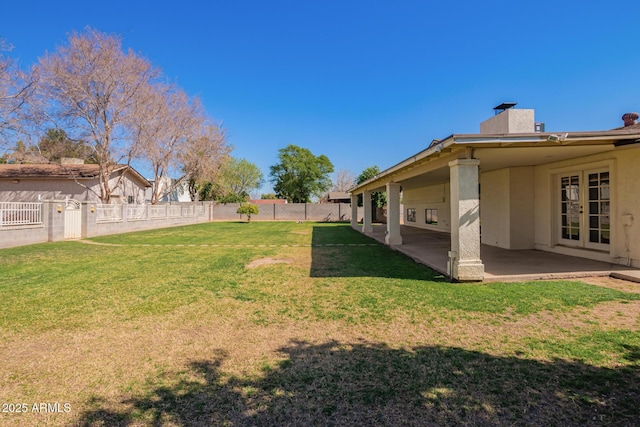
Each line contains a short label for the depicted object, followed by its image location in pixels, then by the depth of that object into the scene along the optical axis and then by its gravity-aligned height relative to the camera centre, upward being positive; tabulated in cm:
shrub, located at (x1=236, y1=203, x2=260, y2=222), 3131 +55
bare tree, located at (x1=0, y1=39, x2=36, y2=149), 1540 +593
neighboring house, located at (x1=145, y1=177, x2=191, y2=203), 3012 +259
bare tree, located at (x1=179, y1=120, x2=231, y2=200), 2825 +559
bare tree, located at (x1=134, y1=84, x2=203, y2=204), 2203 +648
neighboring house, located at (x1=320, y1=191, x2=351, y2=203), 4181 +227
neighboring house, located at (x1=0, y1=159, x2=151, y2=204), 2244 +224
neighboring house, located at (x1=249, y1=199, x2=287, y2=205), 4861 +221
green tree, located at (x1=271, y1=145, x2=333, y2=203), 4759 +620
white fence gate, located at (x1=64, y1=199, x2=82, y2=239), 1410 -23
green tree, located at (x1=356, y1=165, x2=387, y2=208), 2986 +142
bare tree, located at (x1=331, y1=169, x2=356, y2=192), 7125 +766
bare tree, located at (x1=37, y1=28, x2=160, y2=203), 1898 +790
